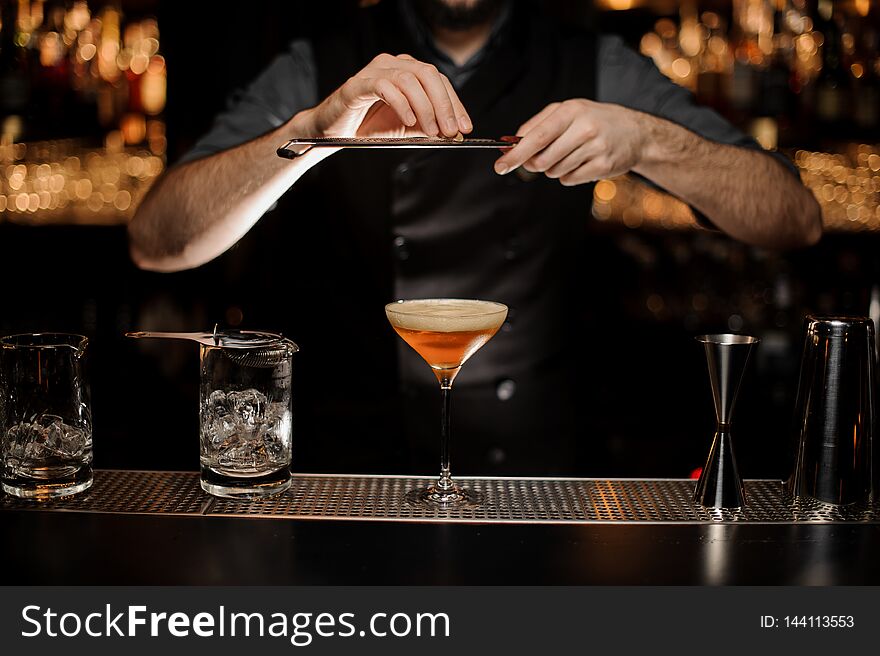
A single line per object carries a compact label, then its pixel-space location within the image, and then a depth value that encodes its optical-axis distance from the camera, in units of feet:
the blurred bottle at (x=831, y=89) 8.51
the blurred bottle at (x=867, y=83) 8.42
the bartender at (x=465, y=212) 6.93
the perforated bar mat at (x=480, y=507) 4.26
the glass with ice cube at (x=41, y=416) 4.30
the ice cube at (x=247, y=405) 4.31
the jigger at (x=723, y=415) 4.23
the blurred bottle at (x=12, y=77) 7.99
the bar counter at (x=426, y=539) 3.66
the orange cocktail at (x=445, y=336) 4.31
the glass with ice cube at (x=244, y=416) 4.32
